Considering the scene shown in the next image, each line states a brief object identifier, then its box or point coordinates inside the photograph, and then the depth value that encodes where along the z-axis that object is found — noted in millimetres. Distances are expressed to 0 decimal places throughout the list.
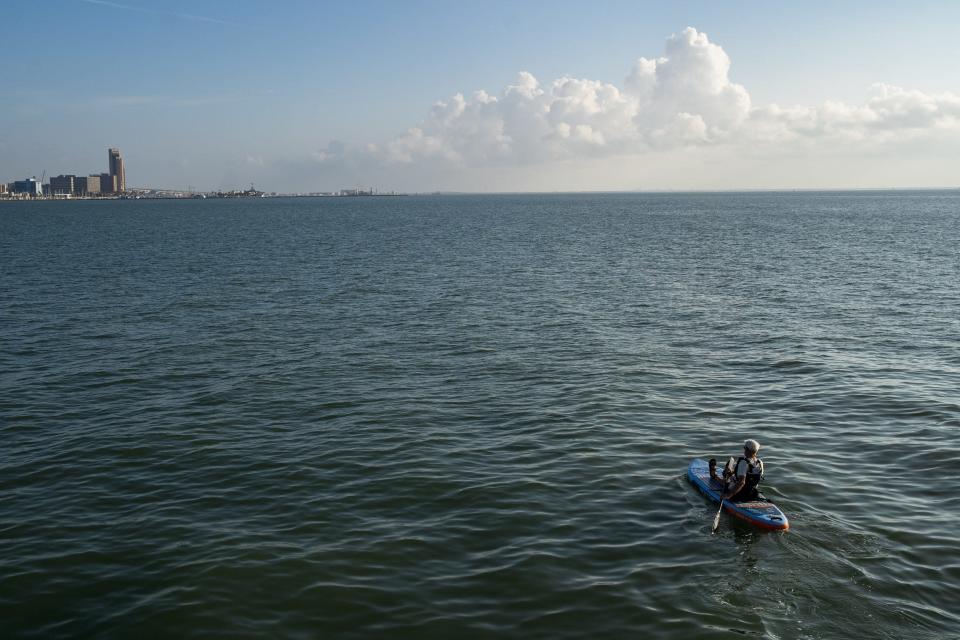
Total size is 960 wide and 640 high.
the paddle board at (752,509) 18938
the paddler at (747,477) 19906
